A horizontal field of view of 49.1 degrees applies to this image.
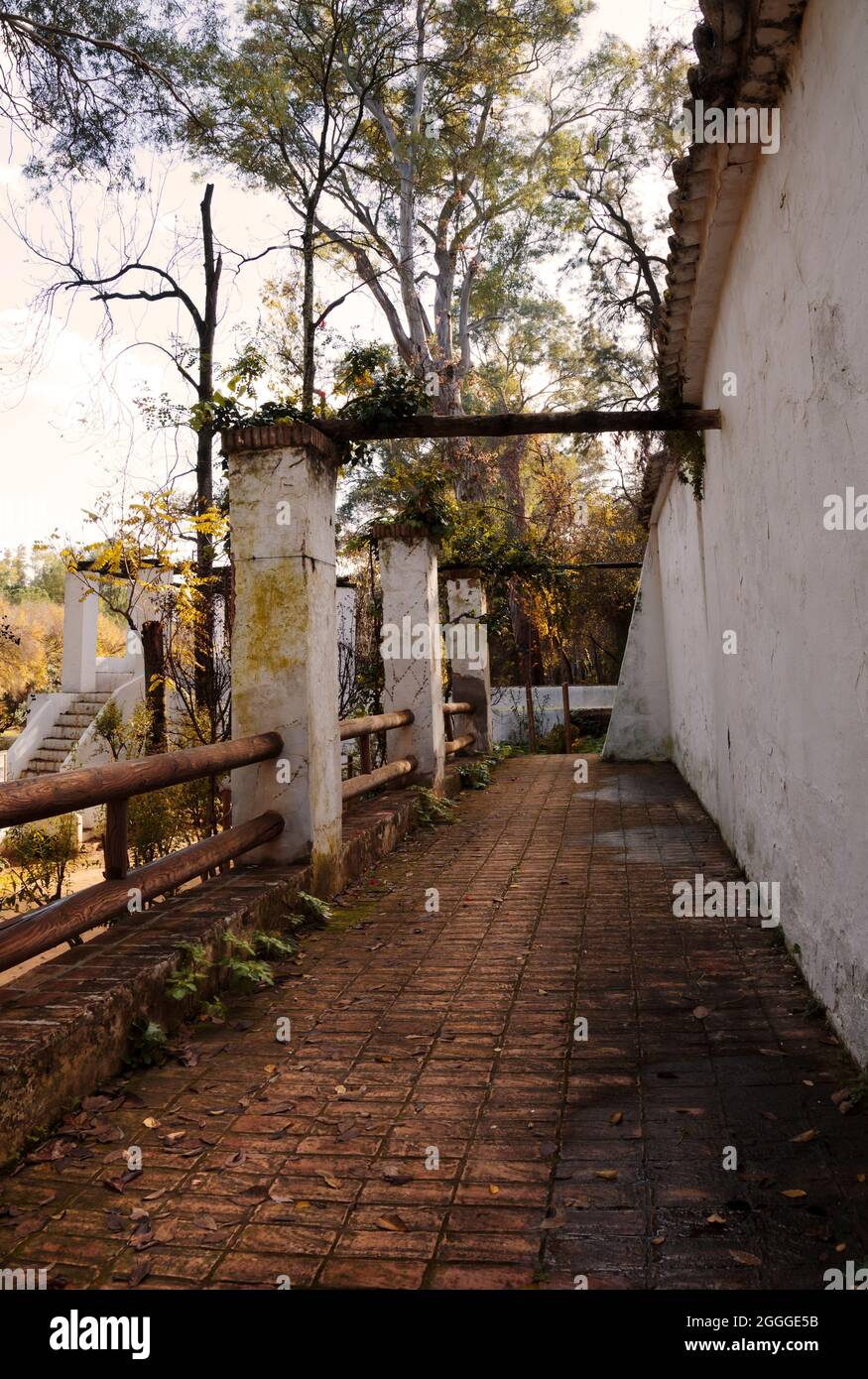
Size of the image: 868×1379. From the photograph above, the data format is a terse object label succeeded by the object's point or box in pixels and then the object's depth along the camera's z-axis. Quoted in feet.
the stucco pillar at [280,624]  18.15
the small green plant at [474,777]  36.27
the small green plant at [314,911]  17.52
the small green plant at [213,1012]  12.91
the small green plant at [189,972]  12.25
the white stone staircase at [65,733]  51.85
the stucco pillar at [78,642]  55.98
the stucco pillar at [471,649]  42.65
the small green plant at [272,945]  15.19
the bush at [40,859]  27.68
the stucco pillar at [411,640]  30.89
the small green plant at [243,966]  13.84
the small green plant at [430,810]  28.09
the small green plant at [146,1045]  11.32
